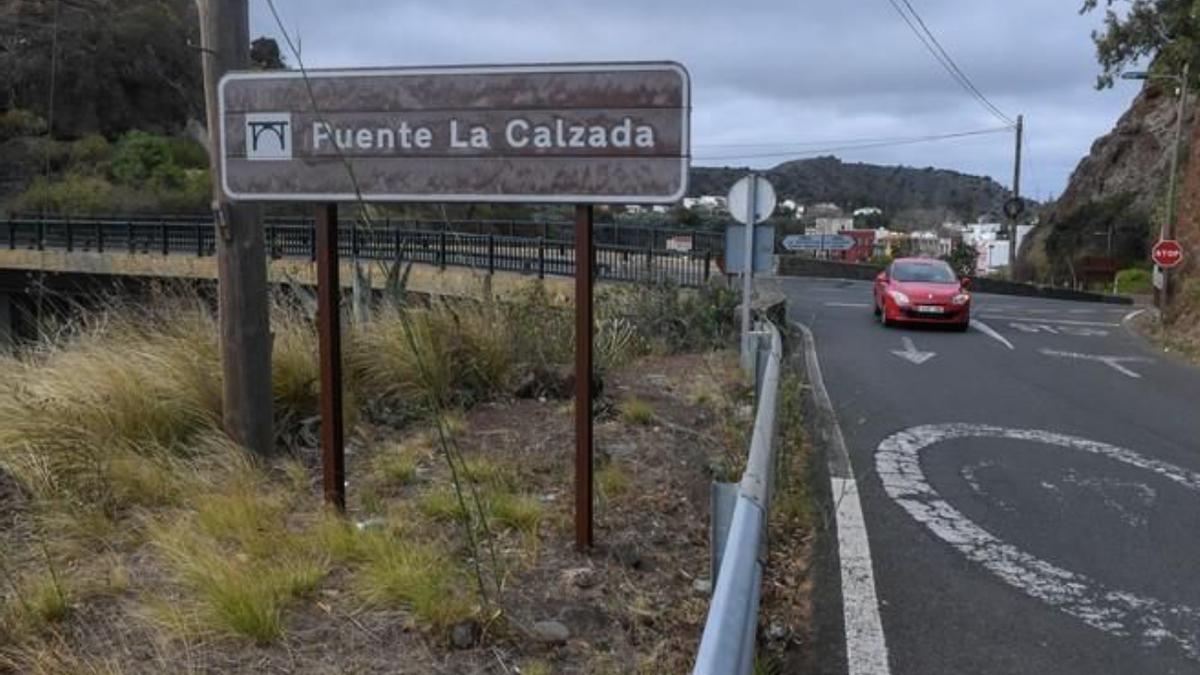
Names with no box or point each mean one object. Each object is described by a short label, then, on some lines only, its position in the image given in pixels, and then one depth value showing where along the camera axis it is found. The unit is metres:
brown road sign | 4.07
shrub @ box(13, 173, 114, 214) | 45.42
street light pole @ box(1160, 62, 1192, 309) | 25.80
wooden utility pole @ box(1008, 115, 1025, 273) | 53.73
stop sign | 25.00
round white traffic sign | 12.03
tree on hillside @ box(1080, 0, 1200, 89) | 24.81
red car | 20.59
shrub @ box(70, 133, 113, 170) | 55.96
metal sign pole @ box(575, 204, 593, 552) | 4.24
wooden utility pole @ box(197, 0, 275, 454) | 5.14
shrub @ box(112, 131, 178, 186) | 58.81
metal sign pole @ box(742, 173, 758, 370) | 11.30
